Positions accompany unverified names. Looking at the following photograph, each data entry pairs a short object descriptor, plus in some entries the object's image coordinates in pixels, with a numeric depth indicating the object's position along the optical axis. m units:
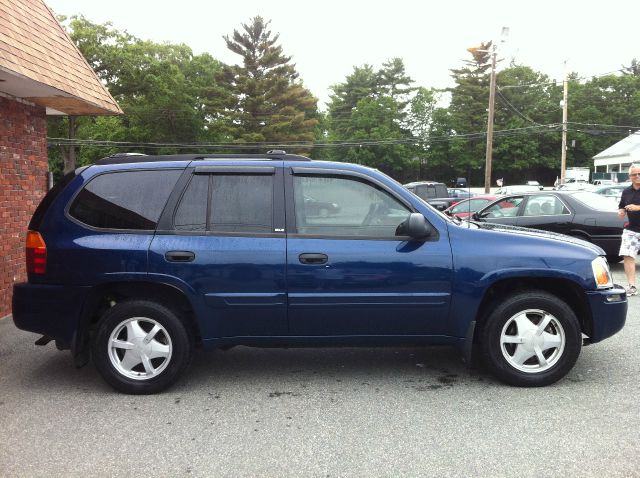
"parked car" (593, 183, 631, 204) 20.02
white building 48.22
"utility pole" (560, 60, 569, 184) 38.33
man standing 7.12
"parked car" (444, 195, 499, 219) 12.91
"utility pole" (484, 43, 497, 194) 26.98
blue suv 3.94
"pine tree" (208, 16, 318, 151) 47.94
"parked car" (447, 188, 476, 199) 26.66
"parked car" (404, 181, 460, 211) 23.16
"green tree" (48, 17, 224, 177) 45.12
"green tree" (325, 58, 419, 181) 58.91
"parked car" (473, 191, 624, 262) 8.92
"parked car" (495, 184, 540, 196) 30.20
